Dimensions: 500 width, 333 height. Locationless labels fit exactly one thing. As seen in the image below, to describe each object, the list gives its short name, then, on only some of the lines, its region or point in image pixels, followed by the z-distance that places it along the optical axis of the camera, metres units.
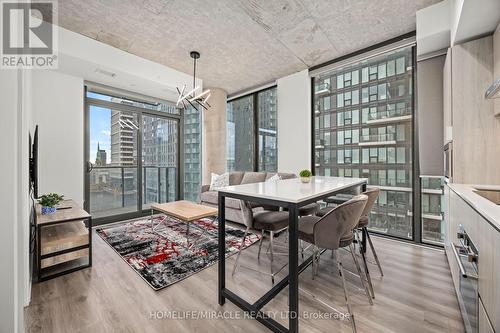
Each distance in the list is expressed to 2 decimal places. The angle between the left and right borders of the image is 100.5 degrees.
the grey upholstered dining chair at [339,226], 1.47
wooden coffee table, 2.77
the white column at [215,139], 5.21
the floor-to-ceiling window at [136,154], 4.05
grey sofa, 3.82
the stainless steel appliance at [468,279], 1.13
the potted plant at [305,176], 2.34
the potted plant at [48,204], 2.44
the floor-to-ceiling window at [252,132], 4.90
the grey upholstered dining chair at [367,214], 1.80
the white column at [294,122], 4.10
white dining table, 1.34
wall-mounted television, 1.94
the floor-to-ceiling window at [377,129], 3.07
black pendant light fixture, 3.11
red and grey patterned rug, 2.20
